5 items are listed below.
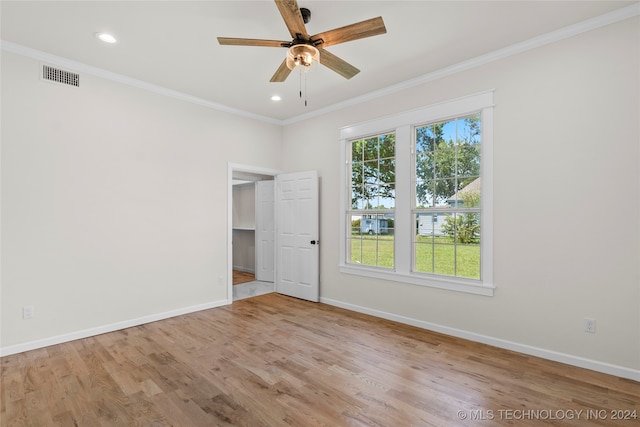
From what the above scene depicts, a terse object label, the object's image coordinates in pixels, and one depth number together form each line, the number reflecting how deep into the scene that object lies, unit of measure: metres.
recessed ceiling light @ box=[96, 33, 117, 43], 2.87
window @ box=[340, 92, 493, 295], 3.37
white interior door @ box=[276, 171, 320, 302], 4.88
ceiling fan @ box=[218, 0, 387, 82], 2.07
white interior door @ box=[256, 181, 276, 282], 6.21
